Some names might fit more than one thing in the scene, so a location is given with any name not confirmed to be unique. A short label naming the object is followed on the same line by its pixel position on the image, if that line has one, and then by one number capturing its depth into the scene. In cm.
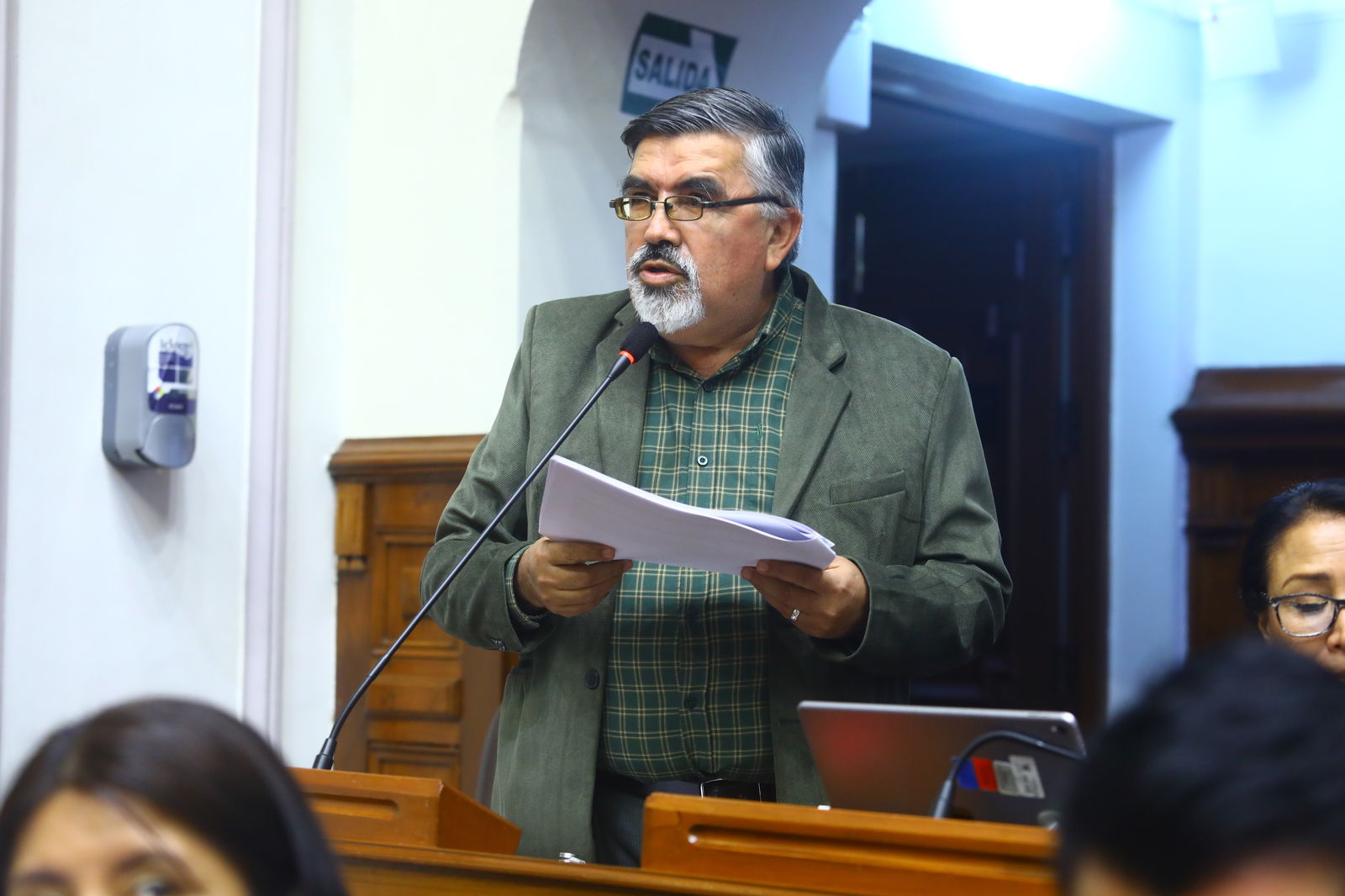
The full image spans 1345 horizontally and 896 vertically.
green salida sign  611
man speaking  483
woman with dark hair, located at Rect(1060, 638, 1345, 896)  209
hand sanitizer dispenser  555
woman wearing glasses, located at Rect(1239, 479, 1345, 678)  472
